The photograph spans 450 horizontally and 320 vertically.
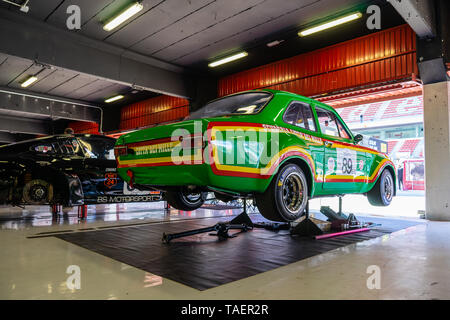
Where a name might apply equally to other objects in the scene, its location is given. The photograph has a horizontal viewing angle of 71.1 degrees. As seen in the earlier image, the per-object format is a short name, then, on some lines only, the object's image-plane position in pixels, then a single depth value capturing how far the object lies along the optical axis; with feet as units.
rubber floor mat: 8.21
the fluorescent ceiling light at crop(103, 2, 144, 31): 19.25
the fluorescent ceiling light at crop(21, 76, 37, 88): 34.04
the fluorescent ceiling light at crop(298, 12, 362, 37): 20.59
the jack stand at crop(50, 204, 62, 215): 20.38
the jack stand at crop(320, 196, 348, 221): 16.25
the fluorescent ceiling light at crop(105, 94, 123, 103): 40.87
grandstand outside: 70.74
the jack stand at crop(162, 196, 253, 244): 12.22
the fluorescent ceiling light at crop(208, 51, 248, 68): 26.71
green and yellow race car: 8.88
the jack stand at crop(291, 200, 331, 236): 13.38
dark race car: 17.08
